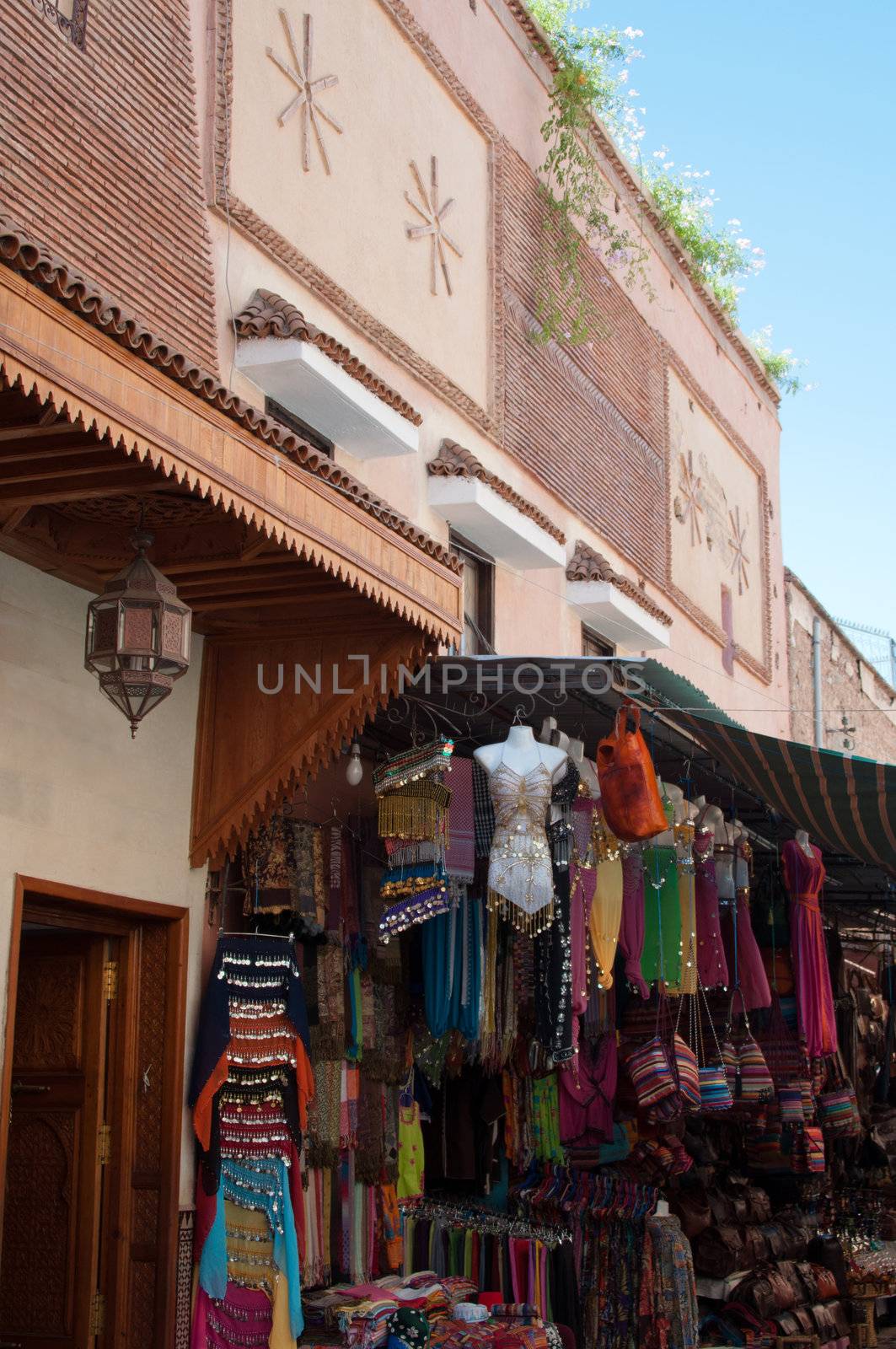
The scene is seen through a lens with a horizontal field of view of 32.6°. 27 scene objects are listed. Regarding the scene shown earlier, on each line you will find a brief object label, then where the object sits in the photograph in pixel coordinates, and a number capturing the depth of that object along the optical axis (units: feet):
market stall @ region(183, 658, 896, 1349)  22.24
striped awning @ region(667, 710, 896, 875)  23.94
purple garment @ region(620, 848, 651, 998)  26.22
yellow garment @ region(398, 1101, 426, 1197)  26.37
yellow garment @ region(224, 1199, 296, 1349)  21.31
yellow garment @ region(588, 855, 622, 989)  25.16
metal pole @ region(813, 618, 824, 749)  65.21
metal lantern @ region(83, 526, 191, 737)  17.47
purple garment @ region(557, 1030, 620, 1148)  29.55
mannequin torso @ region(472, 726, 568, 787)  23.12
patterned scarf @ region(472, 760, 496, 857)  23.68
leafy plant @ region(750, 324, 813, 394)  61.41
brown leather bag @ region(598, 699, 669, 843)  22.80
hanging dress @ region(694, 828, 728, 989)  27.81
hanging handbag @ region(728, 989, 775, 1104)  31.27
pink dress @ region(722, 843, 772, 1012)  29.17
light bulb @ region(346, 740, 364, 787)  23.65
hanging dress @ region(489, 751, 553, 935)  22.82
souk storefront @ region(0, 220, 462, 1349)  17.57
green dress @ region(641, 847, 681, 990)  26.63
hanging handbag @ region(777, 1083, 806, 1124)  33.65
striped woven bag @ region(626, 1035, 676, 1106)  28.78
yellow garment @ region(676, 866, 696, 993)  26.91
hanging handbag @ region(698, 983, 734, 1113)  29.40
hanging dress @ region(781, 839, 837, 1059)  29.78
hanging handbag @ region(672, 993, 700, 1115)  28.94
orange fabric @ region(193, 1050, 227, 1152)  21.06
